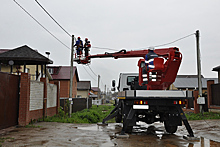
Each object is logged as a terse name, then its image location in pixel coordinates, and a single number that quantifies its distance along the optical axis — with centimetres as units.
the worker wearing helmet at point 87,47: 1343
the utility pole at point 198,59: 1703
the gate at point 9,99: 891
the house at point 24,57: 1434
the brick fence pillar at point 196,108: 1873
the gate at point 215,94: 1792
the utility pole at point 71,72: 1574
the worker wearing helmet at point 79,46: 1346
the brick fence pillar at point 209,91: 1873
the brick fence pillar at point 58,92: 1616
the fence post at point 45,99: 1291
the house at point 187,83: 4540
